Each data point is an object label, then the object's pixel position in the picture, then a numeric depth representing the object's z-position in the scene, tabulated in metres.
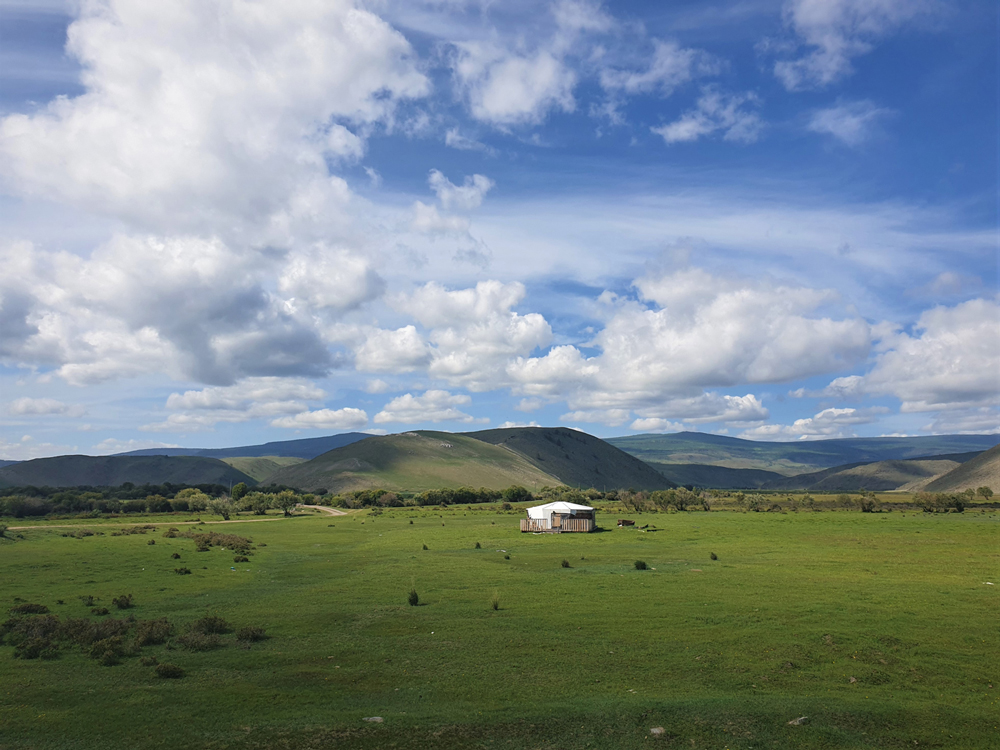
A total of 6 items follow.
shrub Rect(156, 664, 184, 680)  18.73
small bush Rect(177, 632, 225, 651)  21.72
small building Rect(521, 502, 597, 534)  69.75
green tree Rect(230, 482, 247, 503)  145.88
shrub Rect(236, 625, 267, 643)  22.76
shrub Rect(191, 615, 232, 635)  23.38
